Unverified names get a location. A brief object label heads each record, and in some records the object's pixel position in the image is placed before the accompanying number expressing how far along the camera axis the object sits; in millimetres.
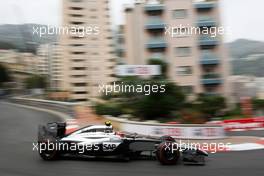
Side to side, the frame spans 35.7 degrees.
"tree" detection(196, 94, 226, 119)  31266
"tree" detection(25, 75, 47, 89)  90588
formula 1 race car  11258
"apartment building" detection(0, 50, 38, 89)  128625
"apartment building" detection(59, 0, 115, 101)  79375
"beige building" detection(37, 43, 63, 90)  124962
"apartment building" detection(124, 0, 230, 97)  45219
